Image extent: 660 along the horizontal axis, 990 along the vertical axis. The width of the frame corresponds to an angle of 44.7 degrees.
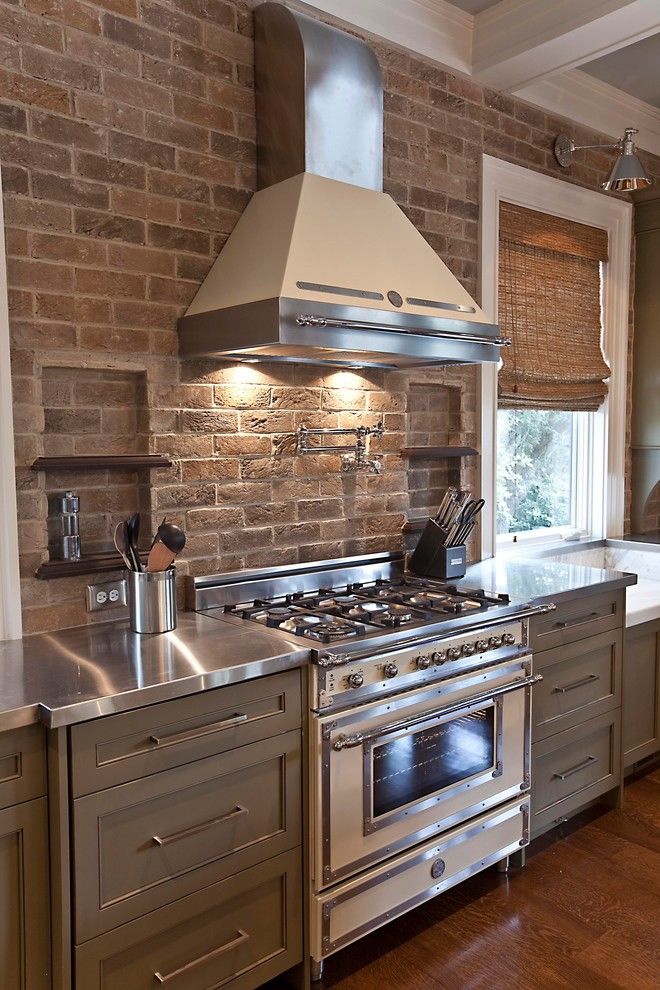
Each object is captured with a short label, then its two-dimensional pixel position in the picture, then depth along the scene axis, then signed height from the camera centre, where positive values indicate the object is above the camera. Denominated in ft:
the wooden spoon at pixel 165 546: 7.20 -0.90
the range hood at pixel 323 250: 7.29 +1.93
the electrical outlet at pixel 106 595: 7.61 -1.43
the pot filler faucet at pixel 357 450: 9.61 -0.07
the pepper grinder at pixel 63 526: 7.48 -0.74
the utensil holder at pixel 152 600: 7.20 -1.39
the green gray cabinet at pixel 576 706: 9.12 -3.14
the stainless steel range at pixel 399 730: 6.90 -2.69
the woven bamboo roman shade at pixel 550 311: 11.96 +2.07
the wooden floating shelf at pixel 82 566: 7.27 -1.10
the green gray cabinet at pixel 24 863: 5.30 -2.78
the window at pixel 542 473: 12.67 -0.50
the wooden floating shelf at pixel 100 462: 7.20 -0.14
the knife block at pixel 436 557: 9.85 -1.39
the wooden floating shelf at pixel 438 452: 10.39 -0.10
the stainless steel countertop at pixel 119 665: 5.48 -1.72
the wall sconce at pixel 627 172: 10.63 +3.59
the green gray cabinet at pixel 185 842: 5.51 -2.97
